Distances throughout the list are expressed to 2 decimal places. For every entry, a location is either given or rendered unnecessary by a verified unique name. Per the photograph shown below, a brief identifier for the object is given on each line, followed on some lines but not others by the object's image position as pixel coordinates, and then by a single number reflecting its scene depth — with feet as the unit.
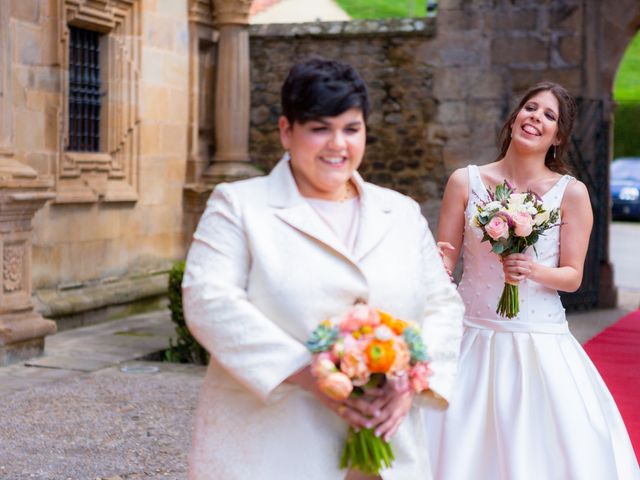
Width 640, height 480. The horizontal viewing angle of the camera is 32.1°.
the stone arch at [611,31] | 39.47
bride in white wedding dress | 13.43
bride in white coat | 8.23
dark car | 86.33
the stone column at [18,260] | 25.49
